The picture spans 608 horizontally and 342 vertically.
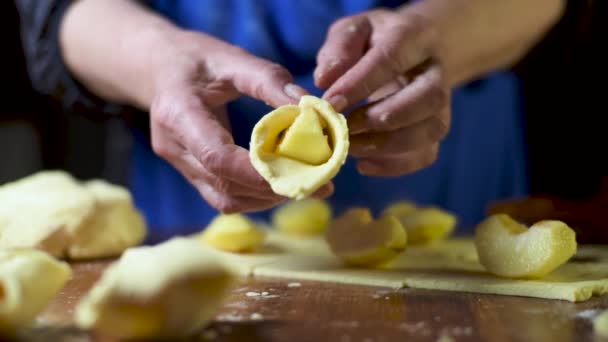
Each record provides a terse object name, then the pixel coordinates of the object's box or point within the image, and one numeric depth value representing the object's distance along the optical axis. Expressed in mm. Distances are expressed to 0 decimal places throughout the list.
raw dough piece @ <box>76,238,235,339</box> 673
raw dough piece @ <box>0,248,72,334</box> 696
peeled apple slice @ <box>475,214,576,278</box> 815
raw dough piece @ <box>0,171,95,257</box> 927
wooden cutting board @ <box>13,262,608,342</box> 712
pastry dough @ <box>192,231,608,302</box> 805
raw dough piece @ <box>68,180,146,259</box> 952
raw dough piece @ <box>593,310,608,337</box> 714
